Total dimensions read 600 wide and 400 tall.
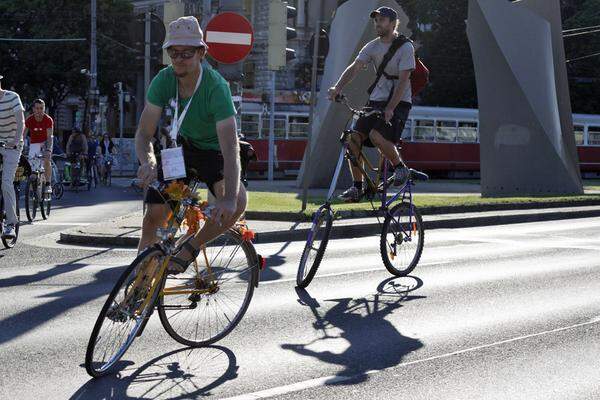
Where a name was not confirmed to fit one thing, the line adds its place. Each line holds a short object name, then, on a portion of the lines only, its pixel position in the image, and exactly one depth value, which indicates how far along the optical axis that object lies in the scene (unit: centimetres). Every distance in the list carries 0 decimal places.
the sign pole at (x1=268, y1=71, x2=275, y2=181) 3506
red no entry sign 1252
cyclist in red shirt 1622
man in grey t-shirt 877
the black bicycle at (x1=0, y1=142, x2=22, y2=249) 1132
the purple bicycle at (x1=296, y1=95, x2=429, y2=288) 820
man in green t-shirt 552
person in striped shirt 1112
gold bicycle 516
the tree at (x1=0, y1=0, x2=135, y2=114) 5634
